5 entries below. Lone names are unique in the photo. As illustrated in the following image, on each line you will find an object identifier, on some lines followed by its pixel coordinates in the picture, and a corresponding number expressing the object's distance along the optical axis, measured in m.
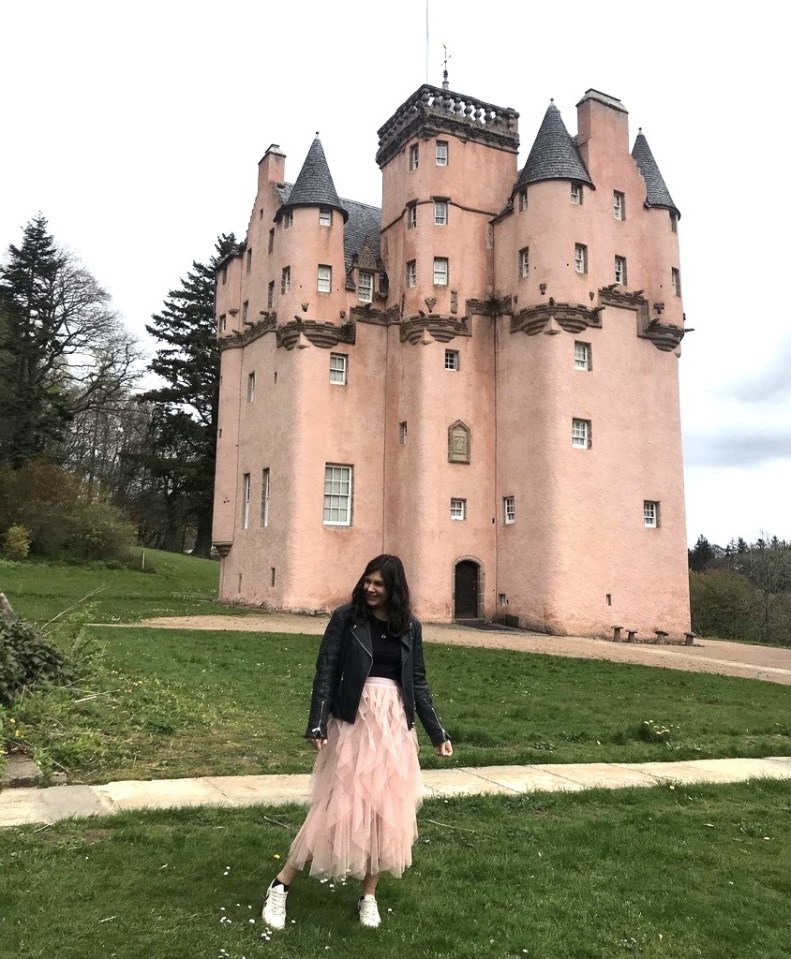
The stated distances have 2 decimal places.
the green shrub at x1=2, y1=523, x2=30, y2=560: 38.91
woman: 4.61
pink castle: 29.19
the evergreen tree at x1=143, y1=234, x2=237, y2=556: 48.78
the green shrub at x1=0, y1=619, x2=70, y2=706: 8.78
